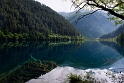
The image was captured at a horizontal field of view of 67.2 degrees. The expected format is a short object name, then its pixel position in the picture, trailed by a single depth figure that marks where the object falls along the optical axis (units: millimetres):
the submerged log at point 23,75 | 8719
